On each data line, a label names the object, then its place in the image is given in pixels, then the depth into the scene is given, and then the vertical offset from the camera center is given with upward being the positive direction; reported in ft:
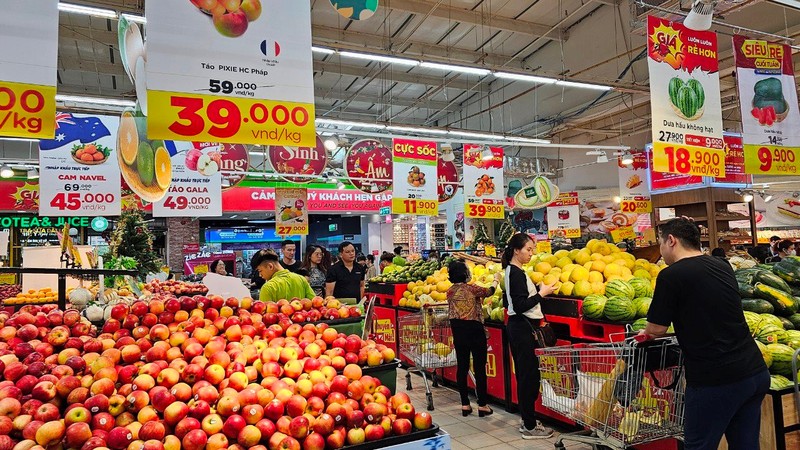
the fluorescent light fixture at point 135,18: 19.81 +9.74
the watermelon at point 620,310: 13.26 -1.84
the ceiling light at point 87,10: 18.68 +9.68
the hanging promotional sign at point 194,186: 26.53 +3.88
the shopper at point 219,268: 29.85 -0.69
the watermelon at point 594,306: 13.91 -1.79
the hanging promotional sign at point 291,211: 40.81 +3.52
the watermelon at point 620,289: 13.97 -1.38
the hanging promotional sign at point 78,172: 24.11 +4.48
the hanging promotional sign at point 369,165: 31.55 +5.47
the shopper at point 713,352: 8.25 -1.93
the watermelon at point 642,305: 13.48 -1.77
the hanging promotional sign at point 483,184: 34.06 +4.29
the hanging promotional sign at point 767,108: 18.99 +4.89
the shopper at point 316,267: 28.27 -0.85
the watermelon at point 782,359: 10.37 -2.60
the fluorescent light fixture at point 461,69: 26.11 +9.55
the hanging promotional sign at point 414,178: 30.76 +4.45
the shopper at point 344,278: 22.75 -1.21
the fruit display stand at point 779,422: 9.72 -3.67
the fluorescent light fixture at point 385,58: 24.56 +9.57
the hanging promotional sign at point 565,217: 47.70 +2.51
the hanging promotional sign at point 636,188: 42.85 +4.52
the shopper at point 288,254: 26.84 -0.01
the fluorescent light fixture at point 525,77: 27.84 +9.72
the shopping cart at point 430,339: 19.12 -3.53
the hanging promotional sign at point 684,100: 16.85 +4.83
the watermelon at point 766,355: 10.45 -2.52
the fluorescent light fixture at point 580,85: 30.40 +9.72
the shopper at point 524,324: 14.64 -2.37
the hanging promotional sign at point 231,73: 10.33 +4.02
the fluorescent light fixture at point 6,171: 41.37 +7.74
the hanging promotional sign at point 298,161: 29.66 +5.68
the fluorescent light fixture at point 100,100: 28.94 +9.96
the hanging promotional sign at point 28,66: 10.48 +4.23
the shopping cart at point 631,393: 10.09 -3.18
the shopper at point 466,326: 16.58 -2.67
